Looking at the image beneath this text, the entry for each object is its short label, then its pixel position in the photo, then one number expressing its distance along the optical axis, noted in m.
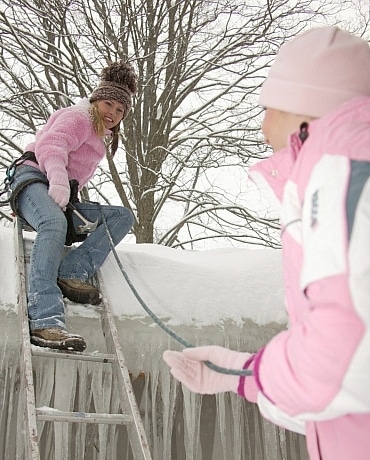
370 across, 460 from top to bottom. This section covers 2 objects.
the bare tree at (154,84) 7.94
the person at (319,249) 0.84
